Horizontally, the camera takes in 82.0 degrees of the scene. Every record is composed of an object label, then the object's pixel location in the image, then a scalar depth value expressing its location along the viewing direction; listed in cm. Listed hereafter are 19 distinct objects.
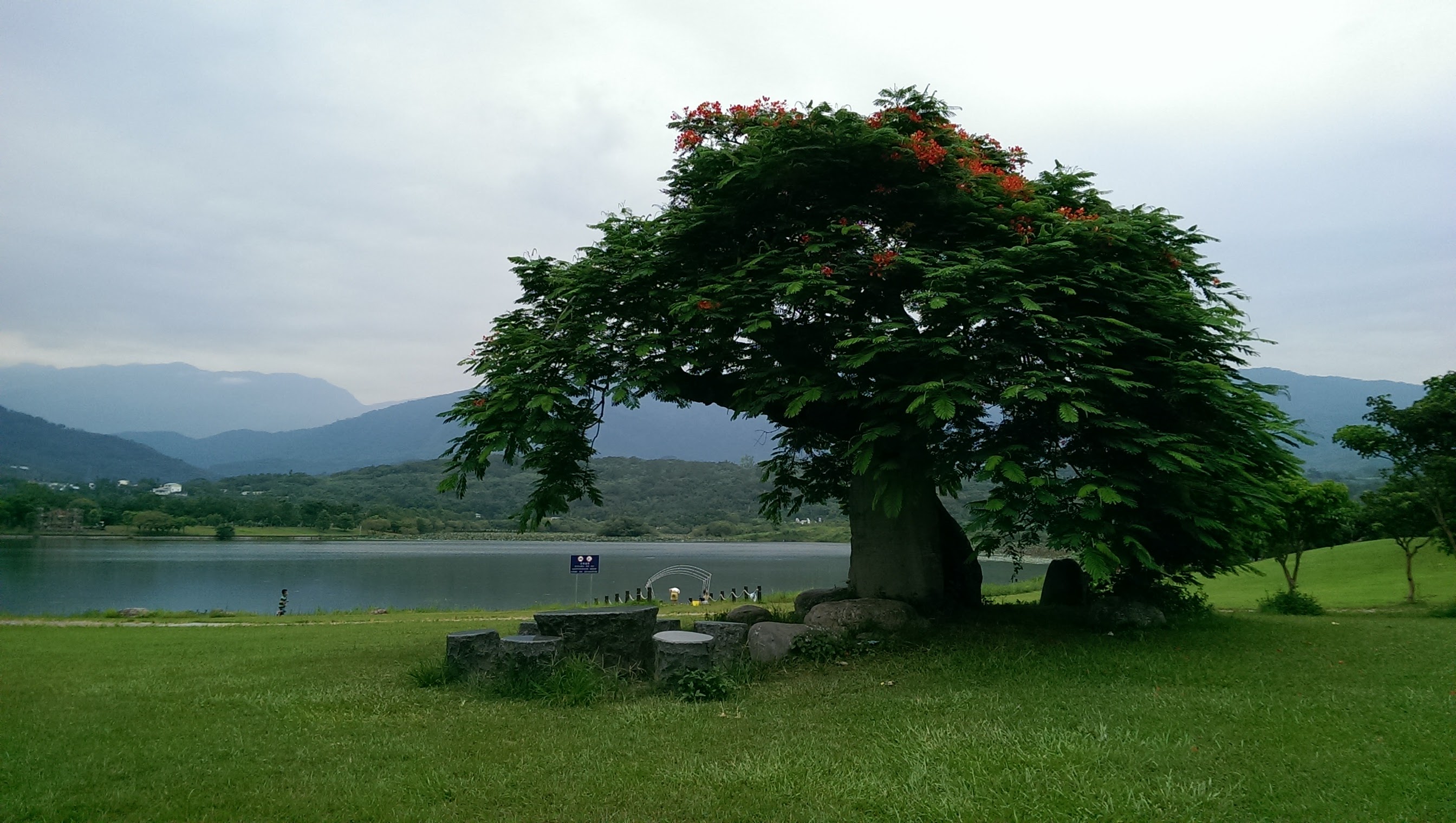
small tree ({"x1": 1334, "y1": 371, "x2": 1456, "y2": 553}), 1630
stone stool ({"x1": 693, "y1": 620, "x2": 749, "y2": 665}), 902
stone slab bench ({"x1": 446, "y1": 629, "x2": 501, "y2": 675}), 880
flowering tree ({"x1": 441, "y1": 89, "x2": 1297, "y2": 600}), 951
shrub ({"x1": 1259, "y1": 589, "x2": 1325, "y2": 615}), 1641
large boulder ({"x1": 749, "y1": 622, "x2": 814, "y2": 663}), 980
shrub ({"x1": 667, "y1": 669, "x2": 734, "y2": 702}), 810
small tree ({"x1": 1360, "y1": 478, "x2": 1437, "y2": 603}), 1759
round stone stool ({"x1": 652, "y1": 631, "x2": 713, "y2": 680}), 850
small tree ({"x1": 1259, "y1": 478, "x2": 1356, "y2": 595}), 1802
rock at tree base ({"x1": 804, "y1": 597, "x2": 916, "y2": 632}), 1087
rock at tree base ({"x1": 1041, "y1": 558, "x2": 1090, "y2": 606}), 1336
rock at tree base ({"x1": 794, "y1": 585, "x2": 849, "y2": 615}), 1394
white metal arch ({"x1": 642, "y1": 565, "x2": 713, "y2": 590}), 3368
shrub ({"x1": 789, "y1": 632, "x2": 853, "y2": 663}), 977
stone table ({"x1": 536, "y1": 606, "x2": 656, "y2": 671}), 947
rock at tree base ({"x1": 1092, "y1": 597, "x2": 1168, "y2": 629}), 1127
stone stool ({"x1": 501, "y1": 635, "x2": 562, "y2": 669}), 867
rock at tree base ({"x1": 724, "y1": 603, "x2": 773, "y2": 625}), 1310
